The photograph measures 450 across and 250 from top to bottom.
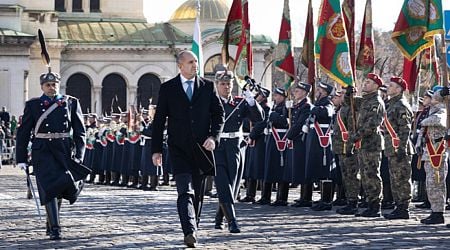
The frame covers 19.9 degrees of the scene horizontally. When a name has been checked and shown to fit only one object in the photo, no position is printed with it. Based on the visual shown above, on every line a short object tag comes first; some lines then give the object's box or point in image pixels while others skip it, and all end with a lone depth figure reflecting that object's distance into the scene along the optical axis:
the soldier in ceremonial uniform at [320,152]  18.98
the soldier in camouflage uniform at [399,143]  17.27
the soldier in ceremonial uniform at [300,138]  19.00
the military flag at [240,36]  21.83
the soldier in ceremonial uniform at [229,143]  14.88
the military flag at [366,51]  19.72
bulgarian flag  24.21
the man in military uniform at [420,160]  17.88
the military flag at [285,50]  21.73
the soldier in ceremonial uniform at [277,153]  20.06
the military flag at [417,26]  16.69
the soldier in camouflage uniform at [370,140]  17.12
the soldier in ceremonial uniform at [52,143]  14.41
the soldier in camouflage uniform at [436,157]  16.23
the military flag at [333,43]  18.80
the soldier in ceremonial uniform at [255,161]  20.38
